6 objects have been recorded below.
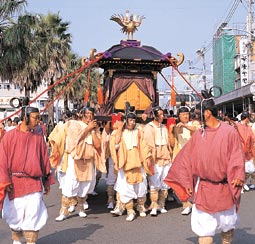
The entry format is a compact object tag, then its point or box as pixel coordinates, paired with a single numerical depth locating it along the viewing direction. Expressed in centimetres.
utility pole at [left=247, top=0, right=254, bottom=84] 2712
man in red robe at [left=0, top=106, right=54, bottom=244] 544
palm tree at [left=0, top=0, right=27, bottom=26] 2075
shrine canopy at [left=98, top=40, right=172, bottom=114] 1088
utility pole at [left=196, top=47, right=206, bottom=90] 4620
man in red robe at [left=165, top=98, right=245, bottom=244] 488
